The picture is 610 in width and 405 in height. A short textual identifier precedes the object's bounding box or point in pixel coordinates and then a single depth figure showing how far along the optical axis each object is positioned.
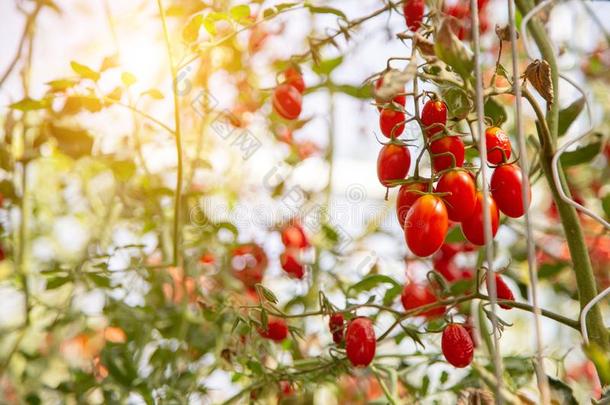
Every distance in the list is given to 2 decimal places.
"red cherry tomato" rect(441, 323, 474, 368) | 1.07
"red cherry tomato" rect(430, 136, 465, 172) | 1.03
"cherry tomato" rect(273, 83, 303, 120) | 1.22
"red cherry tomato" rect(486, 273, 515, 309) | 1.10
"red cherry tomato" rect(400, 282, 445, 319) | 1.22
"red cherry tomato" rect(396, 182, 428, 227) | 1.05
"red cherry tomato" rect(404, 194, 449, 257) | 1.02
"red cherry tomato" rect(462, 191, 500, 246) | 1.04
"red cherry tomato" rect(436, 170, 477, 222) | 1.02
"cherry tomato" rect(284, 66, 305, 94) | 1.23
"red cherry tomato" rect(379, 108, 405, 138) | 1.08
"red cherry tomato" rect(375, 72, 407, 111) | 1.05
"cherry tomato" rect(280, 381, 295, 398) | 1.31
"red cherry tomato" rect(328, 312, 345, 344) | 1.13
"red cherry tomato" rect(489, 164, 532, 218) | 1.03
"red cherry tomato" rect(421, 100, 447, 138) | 1.04
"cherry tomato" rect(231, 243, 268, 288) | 1.56
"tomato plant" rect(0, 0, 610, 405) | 1.04
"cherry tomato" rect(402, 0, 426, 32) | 1.13
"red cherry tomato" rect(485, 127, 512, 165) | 1.05
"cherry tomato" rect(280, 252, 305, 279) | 1.43
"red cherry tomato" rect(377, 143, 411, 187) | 1.06
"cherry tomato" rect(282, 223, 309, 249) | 1.47
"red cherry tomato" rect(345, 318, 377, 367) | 1.08
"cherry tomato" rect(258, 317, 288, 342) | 1.19
